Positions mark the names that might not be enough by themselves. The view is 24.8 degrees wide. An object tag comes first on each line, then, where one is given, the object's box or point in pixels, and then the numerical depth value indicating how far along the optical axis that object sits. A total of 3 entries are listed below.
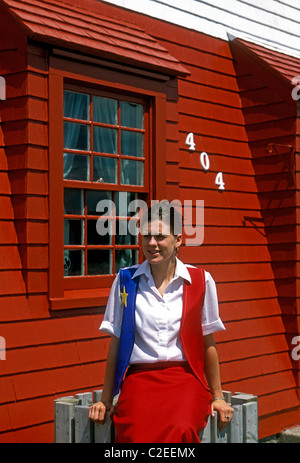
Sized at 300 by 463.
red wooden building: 4.80
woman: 3.20
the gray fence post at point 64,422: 3.58
